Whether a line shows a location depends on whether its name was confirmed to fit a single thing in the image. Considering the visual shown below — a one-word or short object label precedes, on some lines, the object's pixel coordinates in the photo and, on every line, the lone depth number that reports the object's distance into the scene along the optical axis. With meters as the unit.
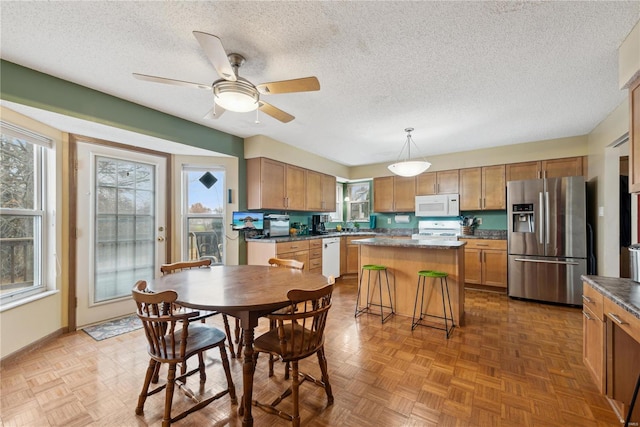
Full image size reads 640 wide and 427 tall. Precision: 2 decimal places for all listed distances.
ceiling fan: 1.67
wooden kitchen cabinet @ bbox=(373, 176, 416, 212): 5.44
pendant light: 3.35
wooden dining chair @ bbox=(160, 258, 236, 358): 2.24
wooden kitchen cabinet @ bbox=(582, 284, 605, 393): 1.70
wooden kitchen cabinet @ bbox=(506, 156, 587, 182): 4.05
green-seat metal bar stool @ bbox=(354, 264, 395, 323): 3.23
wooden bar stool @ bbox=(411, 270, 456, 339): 2.88
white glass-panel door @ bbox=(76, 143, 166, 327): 2.96
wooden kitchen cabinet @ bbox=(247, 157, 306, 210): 4.04
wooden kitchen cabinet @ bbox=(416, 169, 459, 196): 4.97
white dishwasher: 4.95
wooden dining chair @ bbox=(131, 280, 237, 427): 1.48
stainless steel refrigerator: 3.63
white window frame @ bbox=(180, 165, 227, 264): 3.77
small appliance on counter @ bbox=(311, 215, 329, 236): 5.57
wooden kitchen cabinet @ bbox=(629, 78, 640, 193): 1.82
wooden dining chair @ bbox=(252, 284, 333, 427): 1.50
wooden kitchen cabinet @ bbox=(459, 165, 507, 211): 4.57
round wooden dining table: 1.47
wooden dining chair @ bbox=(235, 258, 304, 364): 2.08
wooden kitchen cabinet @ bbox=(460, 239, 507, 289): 4.30
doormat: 2.75
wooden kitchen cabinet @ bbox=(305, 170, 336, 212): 5.07
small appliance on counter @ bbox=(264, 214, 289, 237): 4.46
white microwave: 4.92
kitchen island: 3.02
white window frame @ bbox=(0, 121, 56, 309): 2.62
